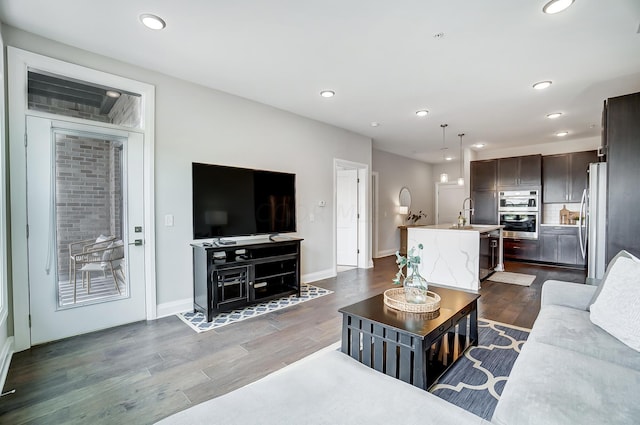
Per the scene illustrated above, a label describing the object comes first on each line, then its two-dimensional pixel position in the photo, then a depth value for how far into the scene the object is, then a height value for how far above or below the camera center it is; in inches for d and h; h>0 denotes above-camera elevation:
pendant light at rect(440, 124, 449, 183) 205.9 +22.6
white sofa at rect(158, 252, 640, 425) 44.2 -31.5
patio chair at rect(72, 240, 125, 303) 112.0 -21.0
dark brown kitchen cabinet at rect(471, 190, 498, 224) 270.2 +0.6
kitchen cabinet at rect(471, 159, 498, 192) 271.4 +30.9
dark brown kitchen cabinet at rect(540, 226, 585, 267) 235.3 -31.4
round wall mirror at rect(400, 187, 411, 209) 323.6 +11.1
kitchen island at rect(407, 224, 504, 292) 174.7 -28.6
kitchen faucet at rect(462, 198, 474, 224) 282.5 -0.4
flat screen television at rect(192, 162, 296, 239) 135.0 +3.5
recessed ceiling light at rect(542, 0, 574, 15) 82.1 +56.9
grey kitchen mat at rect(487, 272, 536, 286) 192.7 -48.6
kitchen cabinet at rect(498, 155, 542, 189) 250.5 +31.5
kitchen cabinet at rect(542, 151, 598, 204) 235.0 +26.1
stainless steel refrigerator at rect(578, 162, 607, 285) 125.7 -5.1
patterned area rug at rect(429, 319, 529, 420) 73.8 -48.0
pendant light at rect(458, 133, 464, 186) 280.9 +41.0
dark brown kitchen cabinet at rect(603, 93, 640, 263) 115.2 +13.2
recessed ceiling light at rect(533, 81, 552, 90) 135.6 +57.3
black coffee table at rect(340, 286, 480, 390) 71.1 -33.2
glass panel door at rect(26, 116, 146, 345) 103.1 -7.2
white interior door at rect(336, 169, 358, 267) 241.1 -7.6
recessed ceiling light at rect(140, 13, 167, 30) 89.8 +58.3
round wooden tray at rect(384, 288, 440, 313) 82.7 -27.7
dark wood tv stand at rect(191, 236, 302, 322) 126.1 -30.6
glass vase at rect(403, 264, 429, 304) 87.2 -24.2
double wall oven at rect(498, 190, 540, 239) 252.4 -4.9
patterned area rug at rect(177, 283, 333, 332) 122.7 -47.9
